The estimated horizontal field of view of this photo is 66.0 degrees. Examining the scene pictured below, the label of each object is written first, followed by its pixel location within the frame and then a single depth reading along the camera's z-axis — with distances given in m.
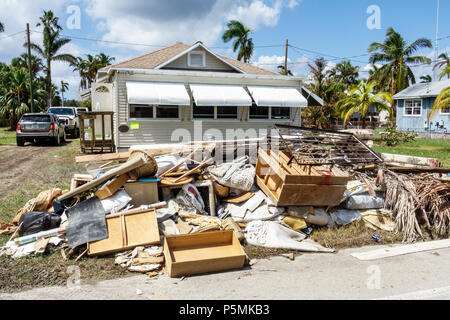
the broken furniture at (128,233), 4.90
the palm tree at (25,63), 42.90
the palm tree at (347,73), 51.73
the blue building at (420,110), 26.81
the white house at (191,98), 13.73
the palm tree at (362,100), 23.48
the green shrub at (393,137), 19.53
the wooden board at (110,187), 5.68
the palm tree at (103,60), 47.47
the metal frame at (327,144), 7.39
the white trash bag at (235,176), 6.66
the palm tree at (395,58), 32.69
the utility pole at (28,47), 27.61
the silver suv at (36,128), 17.30
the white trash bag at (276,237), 5.37
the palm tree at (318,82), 31.95
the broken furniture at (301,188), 5.94
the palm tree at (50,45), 36.66
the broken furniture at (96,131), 14.01
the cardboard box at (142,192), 6.08
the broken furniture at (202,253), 4.39
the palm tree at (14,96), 31.09
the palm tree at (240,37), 33.62
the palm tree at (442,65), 16.74
